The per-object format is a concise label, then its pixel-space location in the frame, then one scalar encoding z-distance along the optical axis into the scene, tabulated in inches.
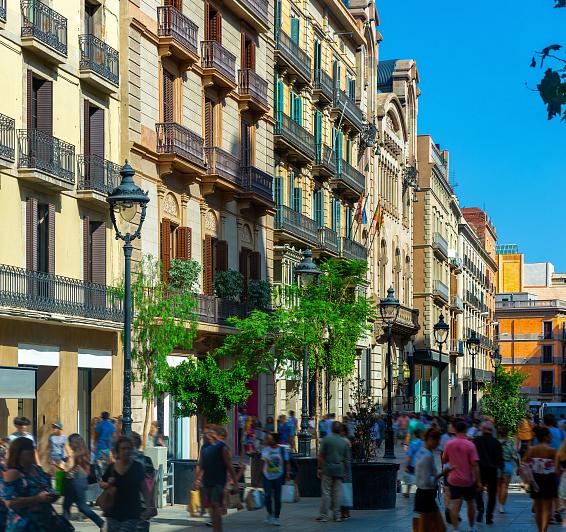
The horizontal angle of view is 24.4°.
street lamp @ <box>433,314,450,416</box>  1964.8
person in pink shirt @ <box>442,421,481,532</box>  722.8
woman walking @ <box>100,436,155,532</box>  479.2
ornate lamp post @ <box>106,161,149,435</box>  796.0
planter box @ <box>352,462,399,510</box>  917.2
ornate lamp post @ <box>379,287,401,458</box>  1503.4
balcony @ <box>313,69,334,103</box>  2094.0
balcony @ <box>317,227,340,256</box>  2055.9
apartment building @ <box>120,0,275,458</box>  1360.7
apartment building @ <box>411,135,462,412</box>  3228.3
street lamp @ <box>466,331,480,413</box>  2305.6
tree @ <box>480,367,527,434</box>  1747.0
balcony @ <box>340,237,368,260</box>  2209.6
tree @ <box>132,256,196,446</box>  1251.8
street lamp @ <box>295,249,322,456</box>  1255.7
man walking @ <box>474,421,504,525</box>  840.9
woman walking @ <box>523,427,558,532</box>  714.8
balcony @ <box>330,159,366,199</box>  2196.1
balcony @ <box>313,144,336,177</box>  2065.7
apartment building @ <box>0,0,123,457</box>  1104.2
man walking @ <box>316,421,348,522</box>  842.8
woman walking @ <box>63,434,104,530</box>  748.6
